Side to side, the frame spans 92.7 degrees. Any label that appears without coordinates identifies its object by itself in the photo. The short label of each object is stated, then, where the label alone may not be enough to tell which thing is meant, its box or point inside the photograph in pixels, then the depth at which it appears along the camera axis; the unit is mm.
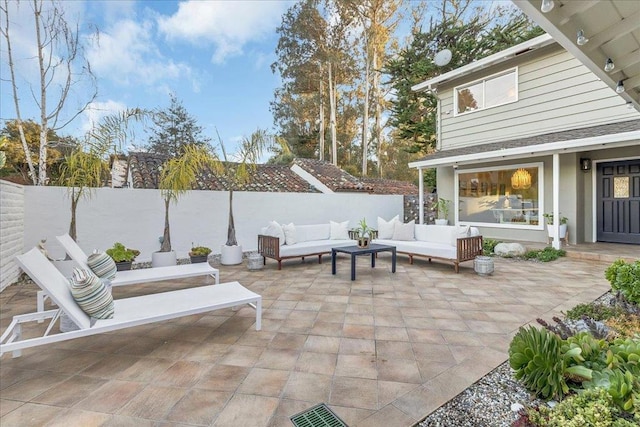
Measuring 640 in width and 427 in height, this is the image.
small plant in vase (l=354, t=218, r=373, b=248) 6387
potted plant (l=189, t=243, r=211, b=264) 6453
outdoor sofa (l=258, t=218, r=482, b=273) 6547
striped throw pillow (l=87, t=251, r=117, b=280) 4195
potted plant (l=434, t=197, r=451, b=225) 10539
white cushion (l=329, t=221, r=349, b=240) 8055
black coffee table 5848
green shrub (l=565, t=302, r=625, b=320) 3646
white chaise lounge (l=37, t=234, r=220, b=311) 4273
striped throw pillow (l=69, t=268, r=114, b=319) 2828
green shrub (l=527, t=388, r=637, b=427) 1711
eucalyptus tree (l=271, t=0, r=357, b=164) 17797
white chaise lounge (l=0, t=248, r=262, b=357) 2646
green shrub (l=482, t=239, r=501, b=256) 8180
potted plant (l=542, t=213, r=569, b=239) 7738
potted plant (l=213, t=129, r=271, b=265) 7305
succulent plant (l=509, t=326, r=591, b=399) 2143
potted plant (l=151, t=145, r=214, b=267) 6536
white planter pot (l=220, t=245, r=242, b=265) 7281
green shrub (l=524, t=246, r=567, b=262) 7157
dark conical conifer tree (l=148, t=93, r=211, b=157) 17469
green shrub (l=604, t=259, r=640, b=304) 3631
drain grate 2037
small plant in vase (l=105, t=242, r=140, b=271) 5441
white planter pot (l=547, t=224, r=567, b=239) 7730
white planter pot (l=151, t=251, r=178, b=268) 6496
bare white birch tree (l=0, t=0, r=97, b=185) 6934
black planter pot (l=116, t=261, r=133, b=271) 5414
